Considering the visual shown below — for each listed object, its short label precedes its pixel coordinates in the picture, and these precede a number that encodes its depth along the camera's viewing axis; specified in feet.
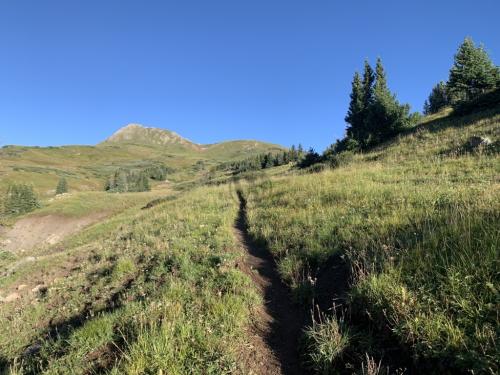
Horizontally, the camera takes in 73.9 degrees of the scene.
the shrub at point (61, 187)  325.83
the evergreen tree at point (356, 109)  172.86
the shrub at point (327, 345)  13.64
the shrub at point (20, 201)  223.92
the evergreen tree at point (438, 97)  257.75
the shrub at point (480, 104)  103.40
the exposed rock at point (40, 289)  35.91
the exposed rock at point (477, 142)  58.18
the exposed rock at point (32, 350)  19.19
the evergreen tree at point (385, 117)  133.49
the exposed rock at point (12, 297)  37.06
